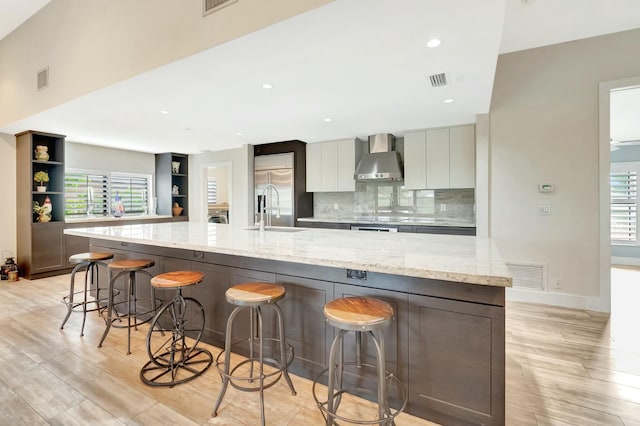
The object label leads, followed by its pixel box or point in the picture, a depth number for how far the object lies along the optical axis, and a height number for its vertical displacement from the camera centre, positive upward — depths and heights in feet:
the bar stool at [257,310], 5.41 -1.94
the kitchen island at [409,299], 4.66 -1.66
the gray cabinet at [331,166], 16.84 +2.69
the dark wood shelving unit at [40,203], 15.16 +0.29
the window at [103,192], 18.06 +1.39
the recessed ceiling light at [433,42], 6.61 +3.84
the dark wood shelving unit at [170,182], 21.66 +2.29
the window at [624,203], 19.93 +0.44
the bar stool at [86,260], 9.17 -1.49
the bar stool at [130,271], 8.09 -1.63
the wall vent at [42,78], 12.07 +5.63
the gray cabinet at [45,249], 15.16 -1.89
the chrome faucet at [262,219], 9.78 -0.25
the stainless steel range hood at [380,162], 15.42 +2.64
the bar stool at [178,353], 6.54 -3.60
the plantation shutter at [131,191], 20.06 +1.52
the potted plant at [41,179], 15.52 +1.82
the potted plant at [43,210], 15.60 +0.18
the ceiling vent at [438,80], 8.41 +3.87
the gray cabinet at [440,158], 13.69 +2.56
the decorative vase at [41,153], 15.61 +3.25
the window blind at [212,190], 25.16 +1.91
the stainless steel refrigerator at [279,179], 17.75 +2.03
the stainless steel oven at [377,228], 14.01 -0.82
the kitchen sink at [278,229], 10.14 -0.61
